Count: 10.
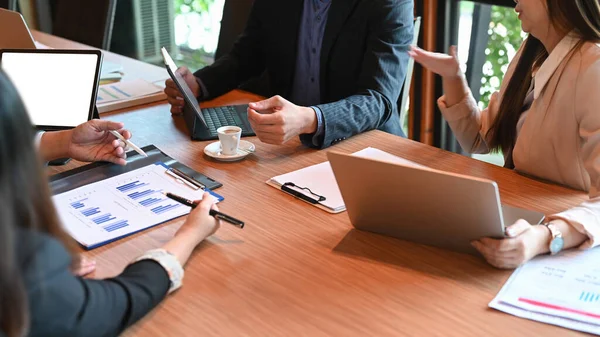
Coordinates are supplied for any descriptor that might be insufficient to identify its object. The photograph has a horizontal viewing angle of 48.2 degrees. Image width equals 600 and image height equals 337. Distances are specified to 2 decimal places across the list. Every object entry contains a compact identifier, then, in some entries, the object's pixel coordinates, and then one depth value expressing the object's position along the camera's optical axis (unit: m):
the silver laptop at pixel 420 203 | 1.09
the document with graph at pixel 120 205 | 1.27
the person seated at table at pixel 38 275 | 0.75
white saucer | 1.59
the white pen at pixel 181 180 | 1.44
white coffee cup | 1.59
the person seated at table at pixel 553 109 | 1.19
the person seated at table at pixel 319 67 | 1.64
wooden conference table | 1.01
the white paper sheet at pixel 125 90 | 2.03
